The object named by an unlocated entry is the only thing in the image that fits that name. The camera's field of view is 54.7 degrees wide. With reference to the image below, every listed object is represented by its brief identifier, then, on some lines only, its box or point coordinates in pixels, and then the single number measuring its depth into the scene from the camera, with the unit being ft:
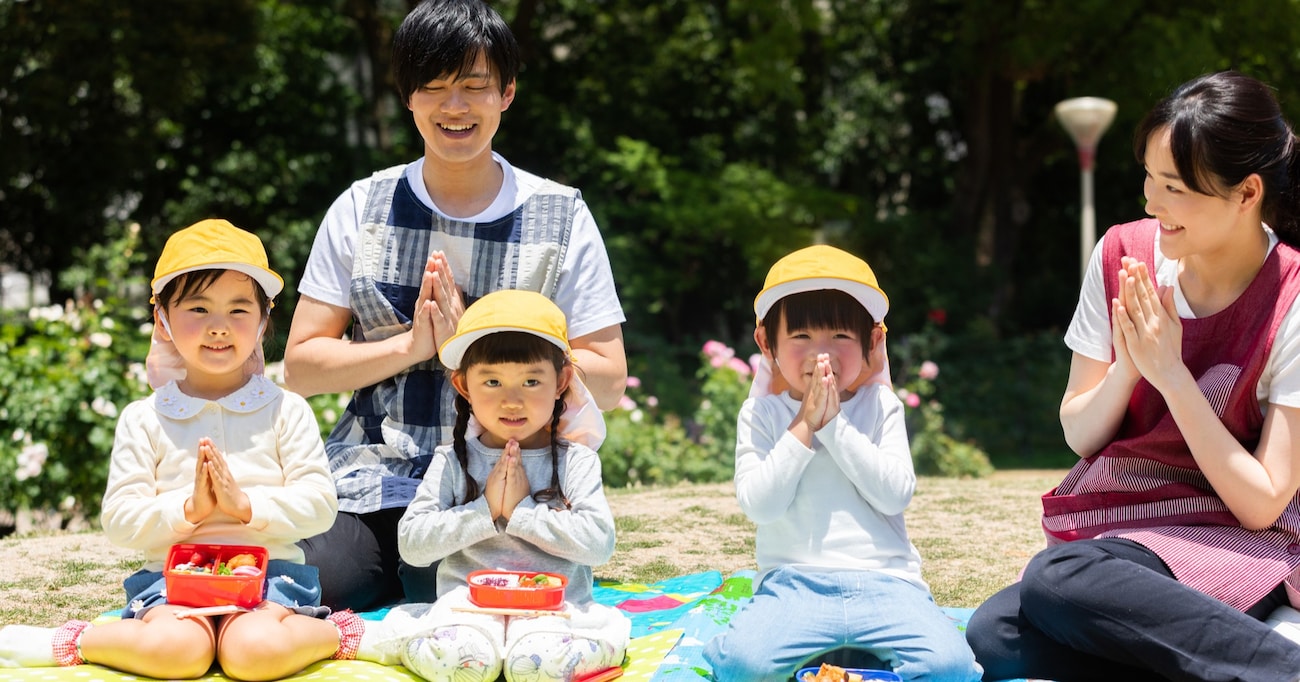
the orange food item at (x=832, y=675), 9.00
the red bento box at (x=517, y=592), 9.61
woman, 8.94
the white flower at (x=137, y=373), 21.94
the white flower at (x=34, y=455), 20.22
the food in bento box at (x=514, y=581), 9.78
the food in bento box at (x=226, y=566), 9.61
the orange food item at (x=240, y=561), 9.72
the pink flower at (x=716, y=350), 25.36
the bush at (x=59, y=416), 20.83
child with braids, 9.68
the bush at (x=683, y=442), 24.66
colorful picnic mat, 9.59
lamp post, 35.53
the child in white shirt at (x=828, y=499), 9.46
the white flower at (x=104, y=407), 20.67
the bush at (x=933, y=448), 29.68
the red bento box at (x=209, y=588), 9.48
